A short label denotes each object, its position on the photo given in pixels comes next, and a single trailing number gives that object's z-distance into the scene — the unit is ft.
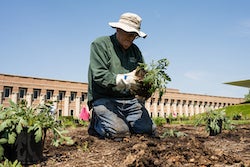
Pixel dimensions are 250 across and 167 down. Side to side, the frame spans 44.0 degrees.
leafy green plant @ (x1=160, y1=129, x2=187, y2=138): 14.33
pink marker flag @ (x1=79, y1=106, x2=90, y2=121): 33.06
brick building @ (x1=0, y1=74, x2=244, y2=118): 119.75
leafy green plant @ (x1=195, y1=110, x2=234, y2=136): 17.62
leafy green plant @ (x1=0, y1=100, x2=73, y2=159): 8.92
